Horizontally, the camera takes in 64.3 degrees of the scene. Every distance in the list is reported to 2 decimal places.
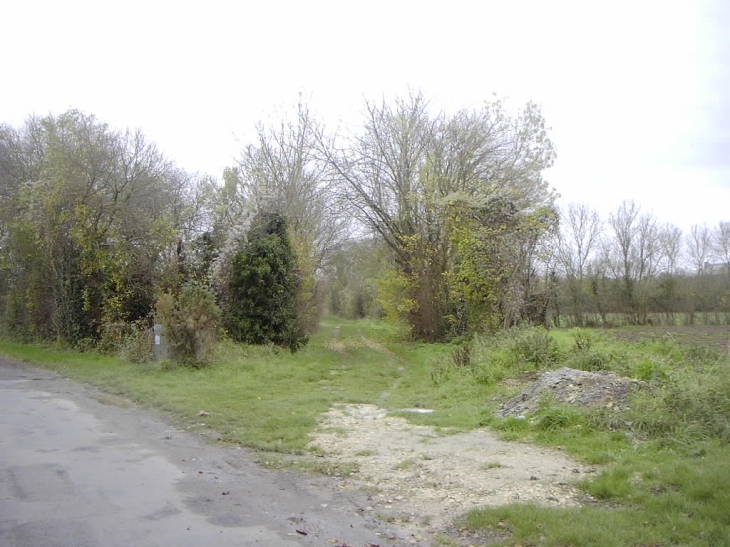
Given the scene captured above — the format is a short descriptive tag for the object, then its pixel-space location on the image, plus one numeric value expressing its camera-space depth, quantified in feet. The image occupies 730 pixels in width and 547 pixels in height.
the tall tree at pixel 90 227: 68.39
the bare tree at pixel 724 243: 118.73
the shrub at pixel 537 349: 42.04
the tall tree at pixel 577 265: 123.44
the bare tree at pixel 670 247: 126.82
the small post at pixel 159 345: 53.36
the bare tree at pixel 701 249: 124.99
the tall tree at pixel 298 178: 89.40
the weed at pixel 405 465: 23.13
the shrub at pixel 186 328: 50.49
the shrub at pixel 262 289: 63.93
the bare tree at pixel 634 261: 120.78
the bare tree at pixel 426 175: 83.10
